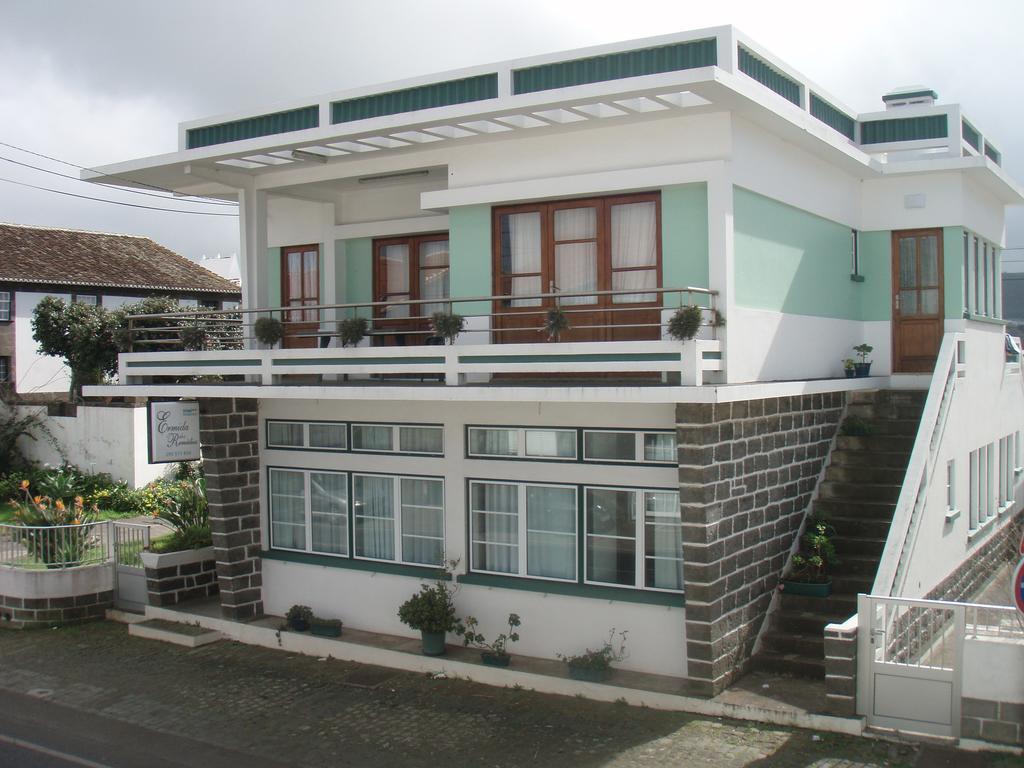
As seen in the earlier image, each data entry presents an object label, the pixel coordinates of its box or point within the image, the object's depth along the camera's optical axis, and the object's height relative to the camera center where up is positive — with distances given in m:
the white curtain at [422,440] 13.26 -1.00
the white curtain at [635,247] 11.76 +1.38
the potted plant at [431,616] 12.39 -3.12
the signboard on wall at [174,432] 13.81 -0.87
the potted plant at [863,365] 14.74 -0.08
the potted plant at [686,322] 10.26 +0.41
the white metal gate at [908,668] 9.60 -3.04
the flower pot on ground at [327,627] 13.57 -3.54
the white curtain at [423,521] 13.25 -2.08
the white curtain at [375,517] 13.73 -2.08
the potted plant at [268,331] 13.40 +0.50
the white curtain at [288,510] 14.61 -2.09
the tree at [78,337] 25.31 +0.85
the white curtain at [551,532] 12.21 -2.07
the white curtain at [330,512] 14.17 -2.07
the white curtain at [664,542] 11.54 -2.08
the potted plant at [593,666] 11.25 -3.42
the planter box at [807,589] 11.84 -2.72
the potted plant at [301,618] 13.84 -3.47
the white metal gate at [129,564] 15.82 -3.12
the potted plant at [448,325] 11.80 +0.48
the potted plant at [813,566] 11.89 -2.49
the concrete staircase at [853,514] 11.55 -1.98
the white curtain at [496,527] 12.63 -2.07
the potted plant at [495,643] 12.03 -3.40
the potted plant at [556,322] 11.12 +0.47
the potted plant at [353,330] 12.91 +0.48
